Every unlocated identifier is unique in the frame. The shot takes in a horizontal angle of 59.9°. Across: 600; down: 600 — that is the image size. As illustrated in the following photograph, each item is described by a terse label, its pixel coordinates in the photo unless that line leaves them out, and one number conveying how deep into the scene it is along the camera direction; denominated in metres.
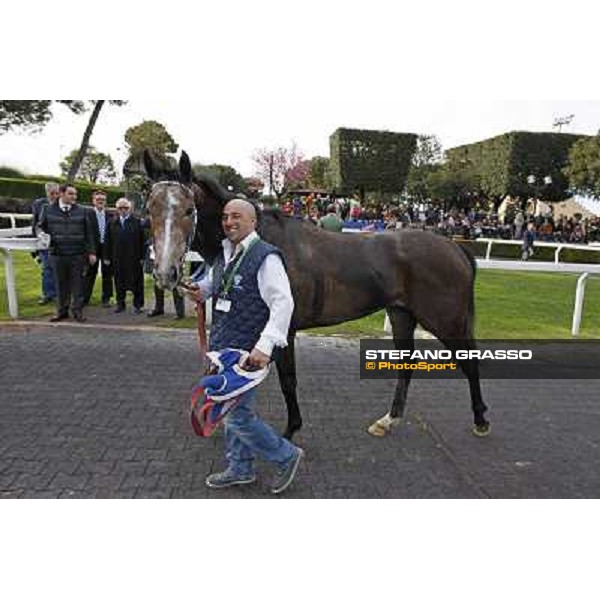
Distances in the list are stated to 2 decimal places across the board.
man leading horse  2.62
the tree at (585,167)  25.03
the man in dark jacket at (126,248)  7.15
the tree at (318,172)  45.16
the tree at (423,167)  44.00
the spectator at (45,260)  7.21
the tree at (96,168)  43.56
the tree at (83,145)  15.71
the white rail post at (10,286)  6.64
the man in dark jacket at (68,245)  6.56
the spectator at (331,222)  7.42
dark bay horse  3.51
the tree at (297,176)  32.45
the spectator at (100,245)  7.20
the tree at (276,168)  28.38
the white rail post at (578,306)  6.87
